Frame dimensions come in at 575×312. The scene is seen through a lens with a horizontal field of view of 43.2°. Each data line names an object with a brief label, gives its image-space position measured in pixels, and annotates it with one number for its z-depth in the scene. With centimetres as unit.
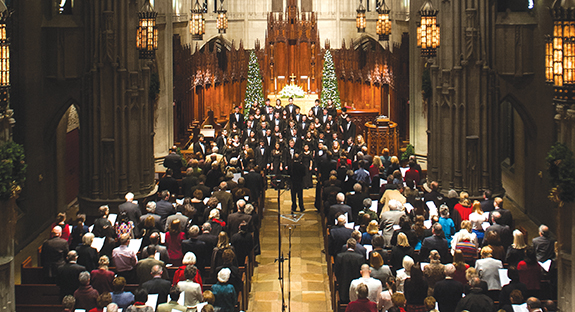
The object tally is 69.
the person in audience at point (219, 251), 1273
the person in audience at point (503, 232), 1391
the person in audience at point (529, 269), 1209
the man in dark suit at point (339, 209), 1534
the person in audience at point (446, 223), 1427
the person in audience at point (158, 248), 1280
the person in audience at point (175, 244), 1351
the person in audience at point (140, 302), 1039
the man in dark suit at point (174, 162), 2017
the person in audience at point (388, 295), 1119
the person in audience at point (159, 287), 1139
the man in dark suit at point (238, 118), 2661
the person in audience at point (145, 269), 1202
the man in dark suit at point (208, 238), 1343
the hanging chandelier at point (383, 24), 2908
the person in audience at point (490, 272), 1203
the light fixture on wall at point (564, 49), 1229
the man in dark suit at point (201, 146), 2264
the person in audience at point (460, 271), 1182
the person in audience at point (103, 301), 1053
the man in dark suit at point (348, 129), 2509
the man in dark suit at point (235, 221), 1475
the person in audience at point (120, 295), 1097
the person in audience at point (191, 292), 1112
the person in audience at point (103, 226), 1380
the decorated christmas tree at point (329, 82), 3347
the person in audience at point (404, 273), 1159
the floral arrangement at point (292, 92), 3162
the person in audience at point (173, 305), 1055
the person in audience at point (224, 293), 1139
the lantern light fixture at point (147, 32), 1869
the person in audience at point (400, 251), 1258
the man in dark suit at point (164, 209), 1549
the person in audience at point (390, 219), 1421
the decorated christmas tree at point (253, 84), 3316
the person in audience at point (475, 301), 1059
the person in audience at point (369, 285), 1135
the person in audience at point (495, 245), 1273
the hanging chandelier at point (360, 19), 3188
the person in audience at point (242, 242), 1417
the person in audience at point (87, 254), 1281
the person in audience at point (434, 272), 1152
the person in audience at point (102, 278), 1187
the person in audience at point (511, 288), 1106
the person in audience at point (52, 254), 1285
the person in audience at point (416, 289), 1114
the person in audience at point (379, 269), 1170
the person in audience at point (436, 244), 1292
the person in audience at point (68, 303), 1046
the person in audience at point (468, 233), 1319
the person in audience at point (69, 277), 1202
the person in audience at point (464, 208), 1519
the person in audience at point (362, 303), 1066
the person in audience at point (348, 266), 1233
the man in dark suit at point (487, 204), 1611
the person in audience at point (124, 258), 1290
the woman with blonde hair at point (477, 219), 1437
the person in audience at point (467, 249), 1312
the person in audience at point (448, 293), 1111
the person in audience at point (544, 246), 1320
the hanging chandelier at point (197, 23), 2759
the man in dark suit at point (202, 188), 1702
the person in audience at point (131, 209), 1524
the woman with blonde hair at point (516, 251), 1252
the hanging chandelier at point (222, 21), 3128
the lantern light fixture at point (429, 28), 1873
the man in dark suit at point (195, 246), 1316
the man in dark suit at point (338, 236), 1391
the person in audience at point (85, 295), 1120
